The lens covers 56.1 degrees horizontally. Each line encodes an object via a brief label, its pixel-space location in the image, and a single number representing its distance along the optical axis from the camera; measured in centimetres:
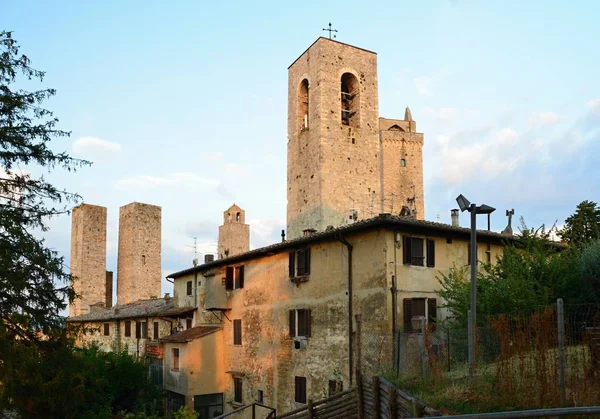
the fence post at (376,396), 1173
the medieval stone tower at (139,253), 4809
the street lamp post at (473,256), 1144
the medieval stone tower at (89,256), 4772
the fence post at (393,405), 1044
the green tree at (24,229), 1382
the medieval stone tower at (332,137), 3484
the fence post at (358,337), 1638
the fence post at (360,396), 1265
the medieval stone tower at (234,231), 6712
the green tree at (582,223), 3055
